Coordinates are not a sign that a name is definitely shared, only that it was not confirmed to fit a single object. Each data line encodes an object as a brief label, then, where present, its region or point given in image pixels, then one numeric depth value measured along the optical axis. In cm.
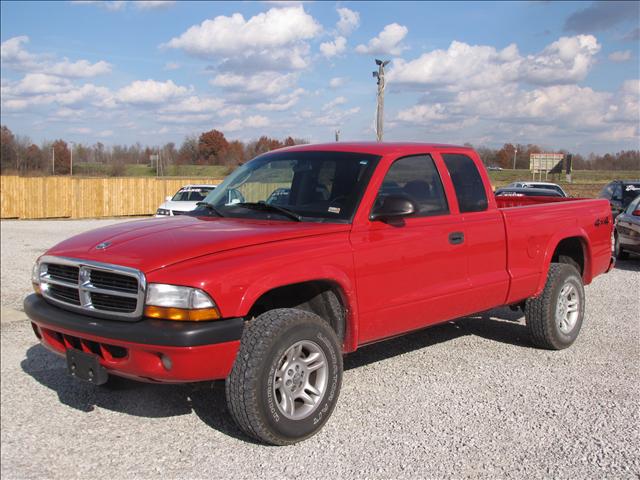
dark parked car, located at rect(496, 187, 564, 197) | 1684
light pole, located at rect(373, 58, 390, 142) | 2514
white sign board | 4713
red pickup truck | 380
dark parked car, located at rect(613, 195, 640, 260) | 1201
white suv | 1830
